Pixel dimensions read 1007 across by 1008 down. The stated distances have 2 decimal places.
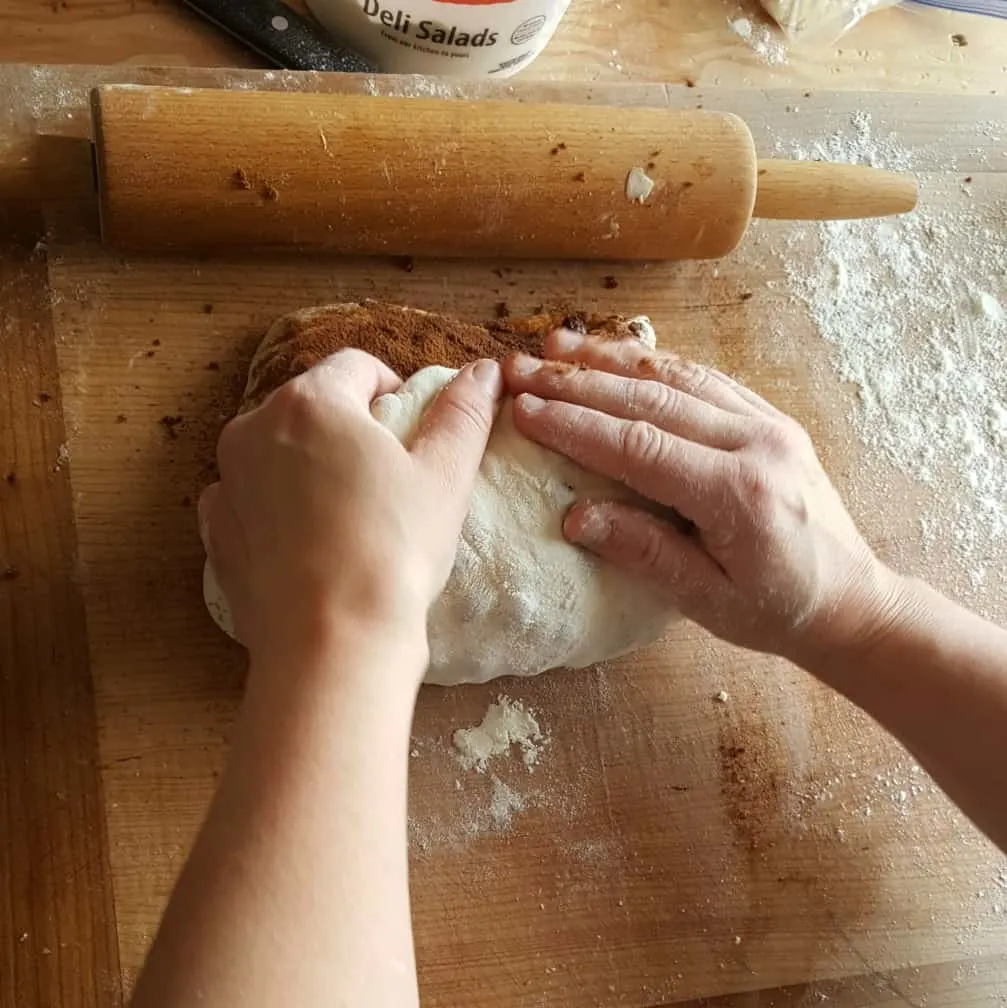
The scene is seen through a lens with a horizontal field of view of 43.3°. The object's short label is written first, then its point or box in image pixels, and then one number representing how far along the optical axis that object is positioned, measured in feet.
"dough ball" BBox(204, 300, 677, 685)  1.41
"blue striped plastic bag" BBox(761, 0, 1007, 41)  2.02
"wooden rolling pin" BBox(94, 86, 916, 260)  1.53
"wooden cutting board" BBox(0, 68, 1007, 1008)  1.45
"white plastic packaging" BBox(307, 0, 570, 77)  1.70
